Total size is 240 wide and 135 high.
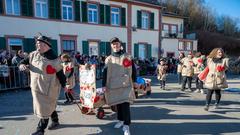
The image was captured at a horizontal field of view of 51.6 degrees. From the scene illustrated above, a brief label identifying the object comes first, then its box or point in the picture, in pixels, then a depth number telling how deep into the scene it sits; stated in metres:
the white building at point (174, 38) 30.58
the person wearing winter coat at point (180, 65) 11.72
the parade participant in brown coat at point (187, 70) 10.51
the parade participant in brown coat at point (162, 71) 11.05
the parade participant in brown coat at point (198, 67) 10.58
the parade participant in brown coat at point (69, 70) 7.57
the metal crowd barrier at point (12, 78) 10.59
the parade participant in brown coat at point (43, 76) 4.69
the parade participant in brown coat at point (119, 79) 4.97
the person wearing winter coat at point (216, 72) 6.86
